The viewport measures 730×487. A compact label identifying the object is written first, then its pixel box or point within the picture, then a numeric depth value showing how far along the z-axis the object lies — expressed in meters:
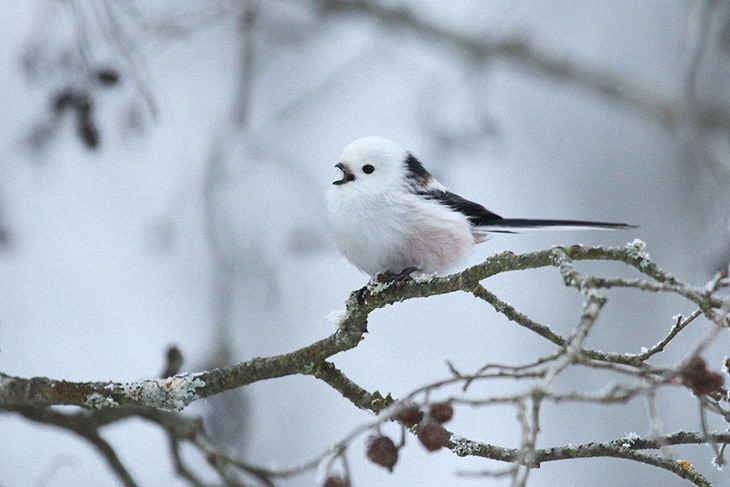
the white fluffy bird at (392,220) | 4.44
